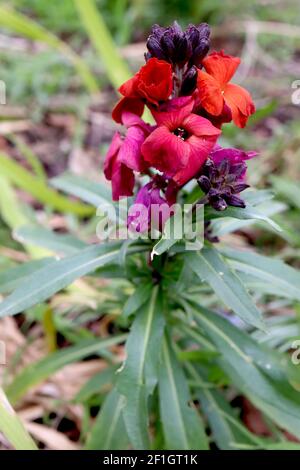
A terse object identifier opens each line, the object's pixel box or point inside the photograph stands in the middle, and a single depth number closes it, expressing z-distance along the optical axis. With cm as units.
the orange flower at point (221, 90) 33
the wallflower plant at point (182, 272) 34
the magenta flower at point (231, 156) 34
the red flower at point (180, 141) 33
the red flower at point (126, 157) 34
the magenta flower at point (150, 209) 35
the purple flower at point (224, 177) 34
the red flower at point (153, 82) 33
